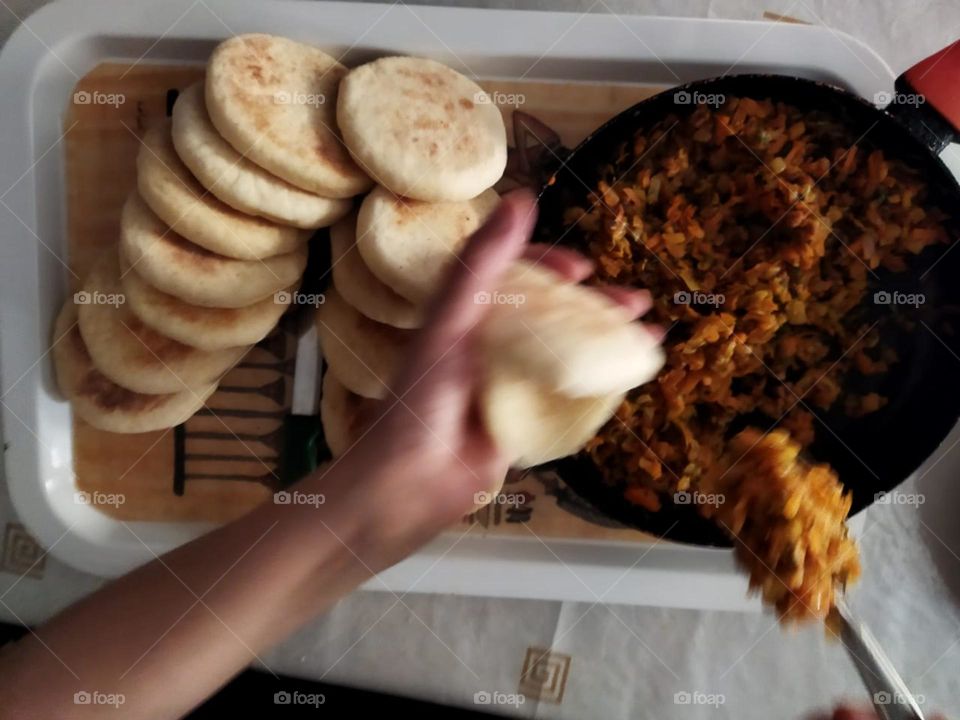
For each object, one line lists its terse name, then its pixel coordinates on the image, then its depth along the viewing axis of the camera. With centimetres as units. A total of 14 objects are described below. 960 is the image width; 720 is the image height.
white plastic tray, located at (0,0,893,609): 91
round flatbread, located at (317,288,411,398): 88
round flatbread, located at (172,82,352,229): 82
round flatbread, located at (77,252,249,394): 90
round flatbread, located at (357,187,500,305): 83
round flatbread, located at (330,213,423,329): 85
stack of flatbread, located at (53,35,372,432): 83
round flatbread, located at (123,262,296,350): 87
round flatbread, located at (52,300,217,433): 93
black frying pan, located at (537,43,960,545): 79
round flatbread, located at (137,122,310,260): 83
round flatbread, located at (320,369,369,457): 92
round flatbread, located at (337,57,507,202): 84
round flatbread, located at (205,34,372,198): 82
